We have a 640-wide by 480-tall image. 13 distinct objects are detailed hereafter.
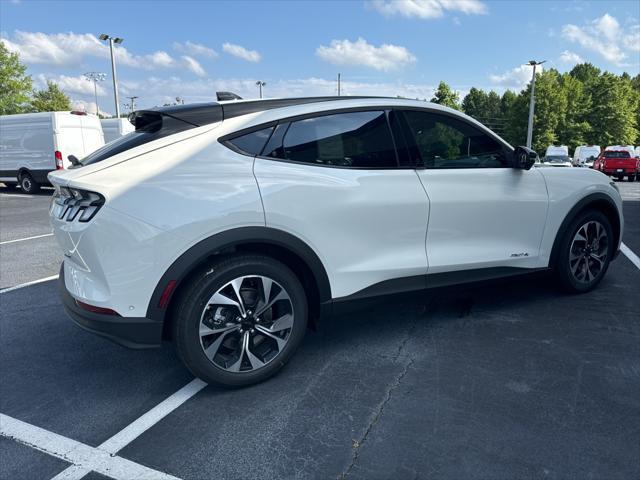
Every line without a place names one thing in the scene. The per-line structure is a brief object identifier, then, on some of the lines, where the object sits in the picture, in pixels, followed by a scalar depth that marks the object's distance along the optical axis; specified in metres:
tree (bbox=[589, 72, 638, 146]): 57.62
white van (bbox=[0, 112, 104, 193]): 15.10
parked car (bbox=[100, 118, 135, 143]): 18.75
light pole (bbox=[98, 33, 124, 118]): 26.77
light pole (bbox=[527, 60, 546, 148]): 37.75
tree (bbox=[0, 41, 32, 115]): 29.59
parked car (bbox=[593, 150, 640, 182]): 25.86
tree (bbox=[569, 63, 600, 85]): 76.75
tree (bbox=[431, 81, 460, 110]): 41.81
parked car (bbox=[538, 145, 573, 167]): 28.44
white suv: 2.52
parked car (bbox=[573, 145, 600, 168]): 34.91
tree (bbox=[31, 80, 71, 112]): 50.06
